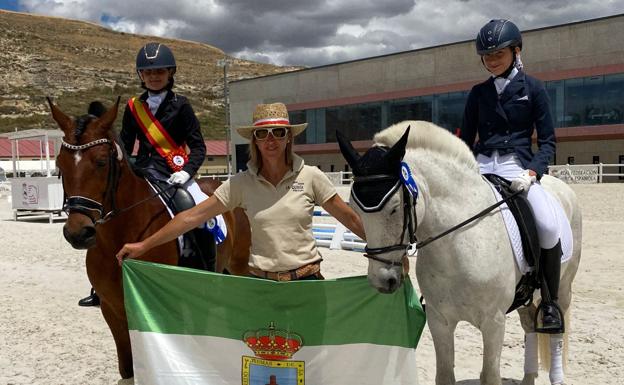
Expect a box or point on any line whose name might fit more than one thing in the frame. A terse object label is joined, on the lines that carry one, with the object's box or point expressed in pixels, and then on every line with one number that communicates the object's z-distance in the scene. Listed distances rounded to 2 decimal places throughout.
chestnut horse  3.43
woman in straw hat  3.36
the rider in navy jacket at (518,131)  3.83
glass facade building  33.00
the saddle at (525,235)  3.72
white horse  3.24
